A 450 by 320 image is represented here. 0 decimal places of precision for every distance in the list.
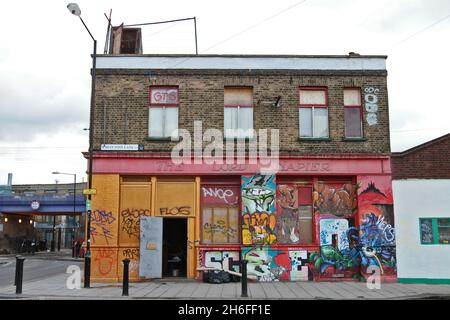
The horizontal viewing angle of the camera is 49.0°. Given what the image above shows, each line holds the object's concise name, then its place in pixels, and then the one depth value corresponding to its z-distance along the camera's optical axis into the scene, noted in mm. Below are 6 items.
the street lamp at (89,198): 15953
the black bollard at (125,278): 14188
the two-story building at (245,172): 17906
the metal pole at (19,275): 14419
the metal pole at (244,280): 13922
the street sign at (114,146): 18281
